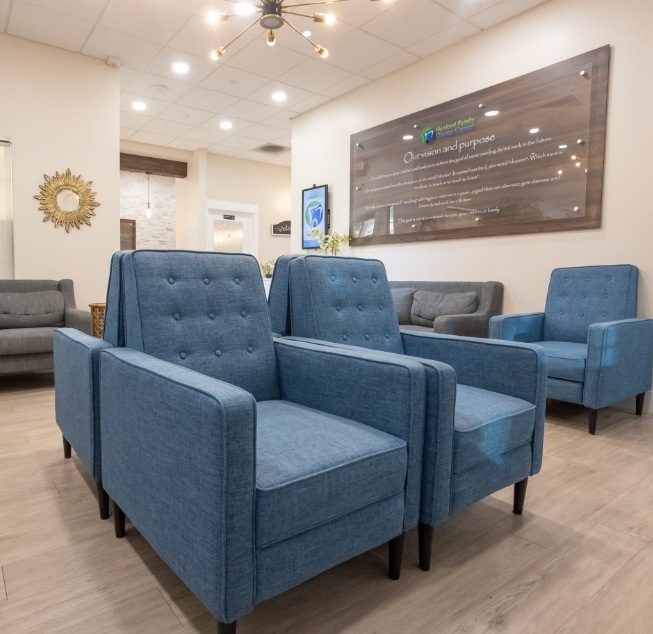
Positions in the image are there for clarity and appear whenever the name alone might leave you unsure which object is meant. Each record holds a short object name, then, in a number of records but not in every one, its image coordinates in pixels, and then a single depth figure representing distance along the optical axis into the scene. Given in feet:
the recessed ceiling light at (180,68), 15.56
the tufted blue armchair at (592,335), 8.67
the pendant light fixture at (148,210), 26.22
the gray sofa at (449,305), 11.78
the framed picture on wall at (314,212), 18.70
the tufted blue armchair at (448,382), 4.43
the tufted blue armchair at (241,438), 3.22
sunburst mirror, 14.79
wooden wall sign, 11.05
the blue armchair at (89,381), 5.32
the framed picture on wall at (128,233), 25.88
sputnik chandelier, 9.63
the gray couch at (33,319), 11.21
